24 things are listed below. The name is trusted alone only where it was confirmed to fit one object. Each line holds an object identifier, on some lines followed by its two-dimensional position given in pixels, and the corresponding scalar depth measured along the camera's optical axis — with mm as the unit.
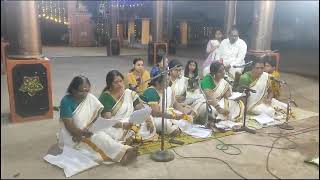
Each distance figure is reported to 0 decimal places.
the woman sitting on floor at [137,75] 3130
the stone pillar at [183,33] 13224
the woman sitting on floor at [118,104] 2358
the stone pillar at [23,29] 2936
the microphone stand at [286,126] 3043
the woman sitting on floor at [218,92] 3039
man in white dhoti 4373
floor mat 2451
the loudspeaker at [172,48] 9581
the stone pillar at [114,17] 8675
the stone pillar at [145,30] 11912
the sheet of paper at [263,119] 3192
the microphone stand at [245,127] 2889
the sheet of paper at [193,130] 2775
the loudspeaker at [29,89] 2975
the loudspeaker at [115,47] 9082
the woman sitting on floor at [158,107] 2685
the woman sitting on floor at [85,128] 2195
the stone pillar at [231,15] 7159
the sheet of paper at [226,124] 2976
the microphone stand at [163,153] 2261
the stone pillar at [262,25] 4392
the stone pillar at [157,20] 6893
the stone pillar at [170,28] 12156
